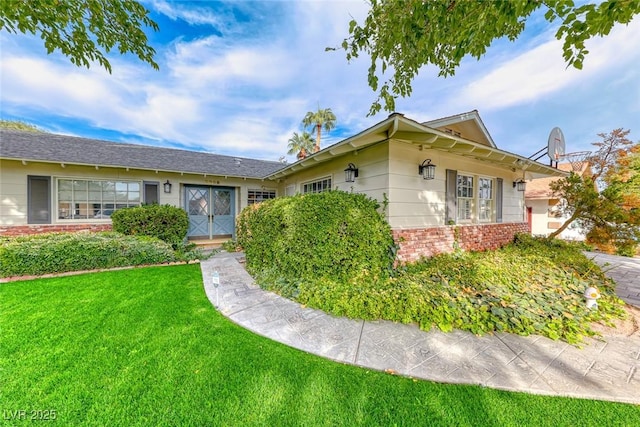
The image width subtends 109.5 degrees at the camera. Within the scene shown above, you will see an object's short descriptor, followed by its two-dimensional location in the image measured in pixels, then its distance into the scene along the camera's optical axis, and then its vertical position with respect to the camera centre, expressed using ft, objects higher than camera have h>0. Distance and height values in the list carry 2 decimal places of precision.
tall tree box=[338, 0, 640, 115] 6.68 +7.31
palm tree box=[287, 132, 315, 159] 65.41 +20.24
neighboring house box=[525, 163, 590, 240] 40.85 -0.23
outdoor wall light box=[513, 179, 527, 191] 25.46 +3.13
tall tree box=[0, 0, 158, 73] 9.77 +9.04
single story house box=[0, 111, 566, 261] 16.37 +3.06
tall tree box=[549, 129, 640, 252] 19.33 +0.44
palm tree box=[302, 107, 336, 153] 61.62 +25.10
